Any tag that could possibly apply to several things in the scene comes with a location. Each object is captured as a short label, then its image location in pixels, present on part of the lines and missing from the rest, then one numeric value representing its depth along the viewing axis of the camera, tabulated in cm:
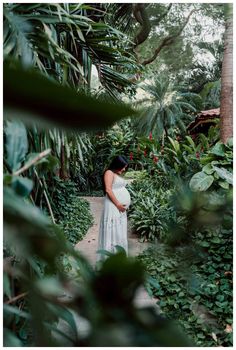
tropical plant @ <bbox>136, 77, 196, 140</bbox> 1084
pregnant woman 306
